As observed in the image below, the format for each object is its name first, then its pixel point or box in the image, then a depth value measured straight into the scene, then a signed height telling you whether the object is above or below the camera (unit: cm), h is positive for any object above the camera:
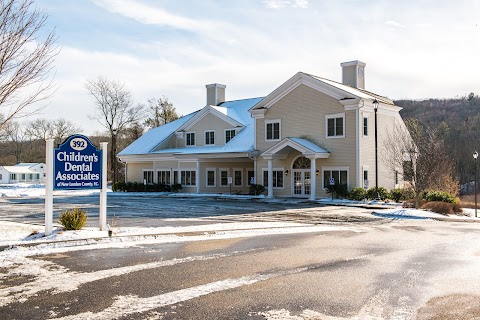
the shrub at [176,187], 3891 -89
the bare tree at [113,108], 5831 +844
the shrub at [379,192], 2844 -105
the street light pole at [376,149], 2822 +161
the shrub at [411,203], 2409 -143
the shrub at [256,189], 3319 -92
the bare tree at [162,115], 6406 +835
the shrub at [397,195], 2798 -116
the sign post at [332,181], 2890 -32
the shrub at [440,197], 2391 -110
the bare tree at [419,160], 2625 +94
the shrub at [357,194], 2836 -110
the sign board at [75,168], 1148 +21
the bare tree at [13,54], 1124 +296
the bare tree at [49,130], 8444 +878
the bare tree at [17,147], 10602 +675
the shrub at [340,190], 2906 -89
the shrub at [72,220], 1217 -115
